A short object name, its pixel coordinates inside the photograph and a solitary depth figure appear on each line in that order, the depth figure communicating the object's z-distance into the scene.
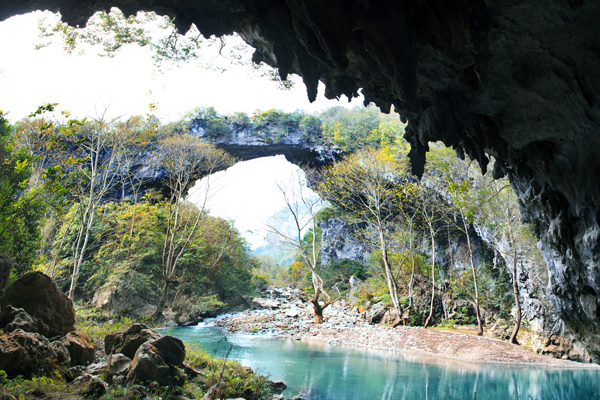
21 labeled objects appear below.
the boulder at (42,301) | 6.32
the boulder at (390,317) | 15.88
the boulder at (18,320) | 5.44
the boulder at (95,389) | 4.66
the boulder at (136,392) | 4.72
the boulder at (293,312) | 19.21
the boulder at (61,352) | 5.41
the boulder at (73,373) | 5.21
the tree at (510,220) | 12.30
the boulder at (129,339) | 6.57
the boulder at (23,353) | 4.68
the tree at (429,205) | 15.49
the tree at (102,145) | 11.24
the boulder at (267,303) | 23.27
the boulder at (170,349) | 6.15
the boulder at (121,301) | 15.23
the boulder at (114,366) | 5.73
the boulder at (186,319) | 16.84
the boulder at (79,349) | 6.14
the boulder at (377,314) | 16.73
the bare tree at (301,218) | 16.28
